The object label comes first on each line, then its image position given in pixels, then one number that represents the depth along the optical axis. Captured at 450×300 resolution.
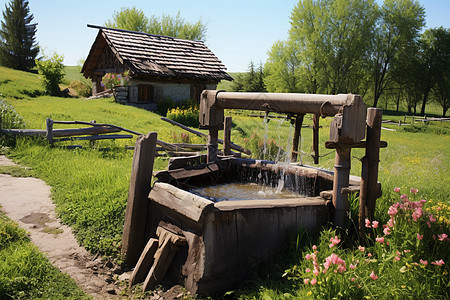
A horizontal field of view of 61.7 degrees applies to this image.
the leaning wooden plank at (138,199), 5.08
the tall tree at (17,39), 39.78
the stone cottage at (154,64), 20.78
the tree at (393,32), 40.03
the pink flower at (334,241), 3.73
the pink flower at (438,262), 3.30
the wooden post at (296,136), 5.93
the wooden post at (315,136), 5.53
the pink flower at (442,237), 3.54
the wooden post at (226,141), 7.21
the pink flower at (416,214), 3.80
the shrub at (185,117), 18.89
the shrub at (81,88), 28.70
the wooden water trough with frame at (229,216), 4.23
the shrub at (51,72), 25.91
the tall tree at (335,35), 39.34
